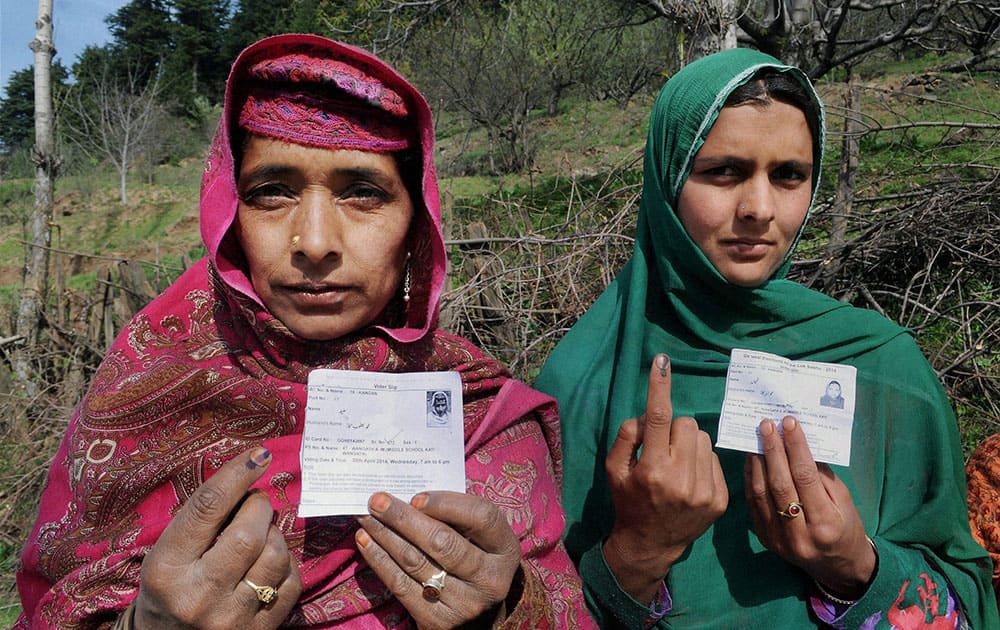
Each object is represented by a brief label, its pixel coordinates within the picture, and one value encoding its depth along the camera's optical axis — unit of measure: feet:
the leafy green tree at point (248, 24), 125.29
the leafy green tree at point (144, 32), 127.65
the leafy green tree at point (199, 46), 129.08
